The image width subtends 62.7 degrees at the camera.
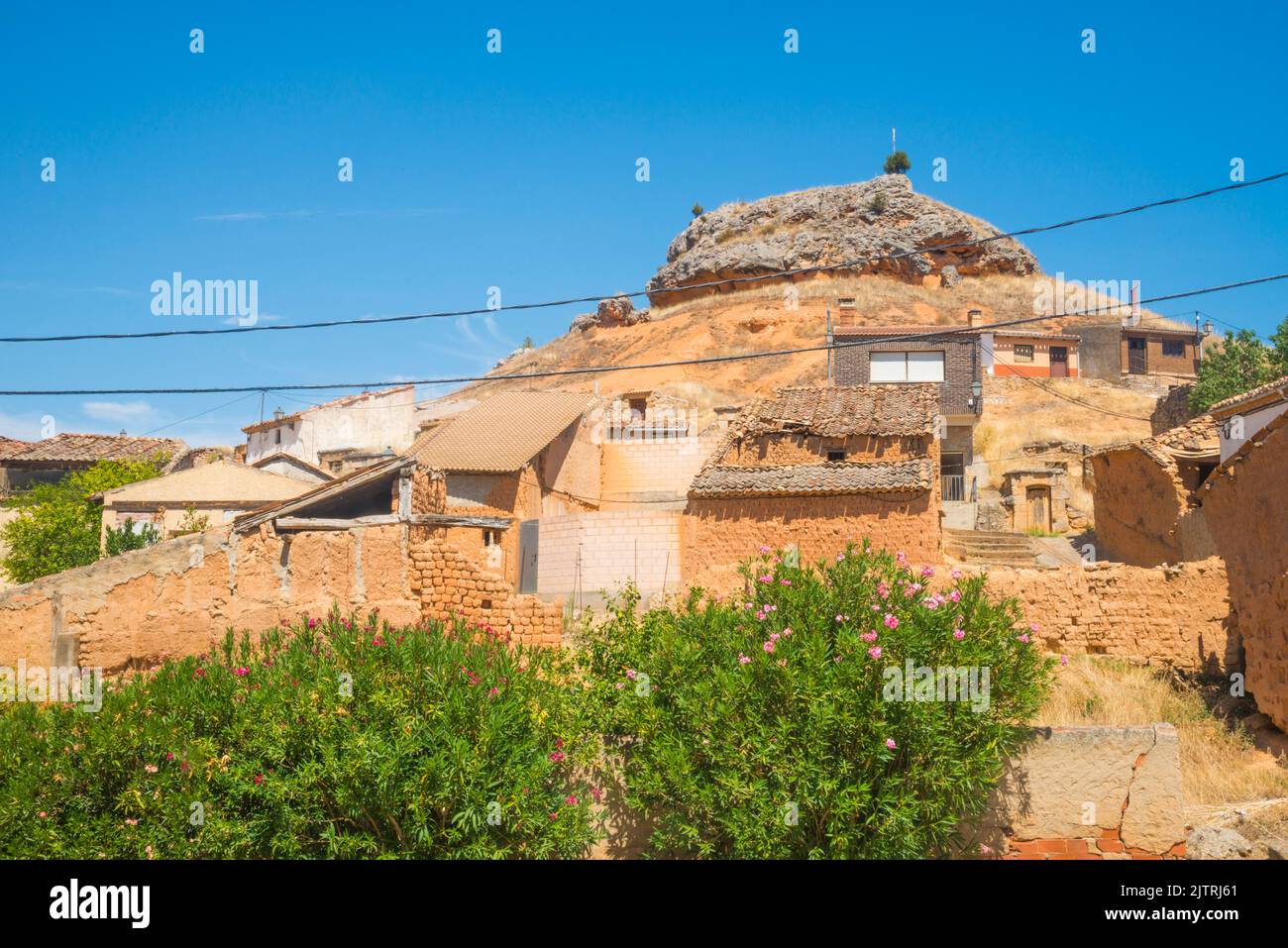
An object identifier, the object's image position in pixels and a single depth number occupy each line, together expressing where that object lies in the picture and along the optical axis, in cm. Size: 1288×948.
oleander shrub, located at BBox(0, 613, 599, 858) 752
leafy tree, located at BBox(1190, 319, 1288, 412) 3178
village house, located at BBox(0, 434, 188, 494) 3512
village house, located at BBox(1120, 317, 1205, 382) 4800
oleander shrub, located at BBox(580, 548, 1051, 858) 779
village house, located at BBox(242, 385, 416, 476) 3797
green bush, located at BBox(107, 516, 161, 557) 2438
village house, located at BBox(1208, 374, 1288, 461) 1783
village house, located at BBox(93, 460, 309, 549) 2628
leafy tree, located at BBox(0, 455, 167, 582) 2497
